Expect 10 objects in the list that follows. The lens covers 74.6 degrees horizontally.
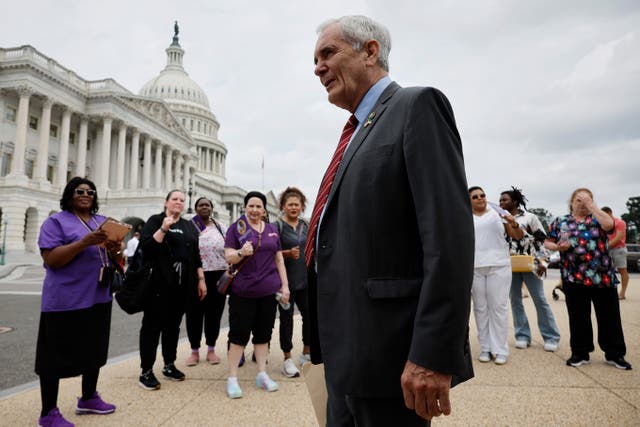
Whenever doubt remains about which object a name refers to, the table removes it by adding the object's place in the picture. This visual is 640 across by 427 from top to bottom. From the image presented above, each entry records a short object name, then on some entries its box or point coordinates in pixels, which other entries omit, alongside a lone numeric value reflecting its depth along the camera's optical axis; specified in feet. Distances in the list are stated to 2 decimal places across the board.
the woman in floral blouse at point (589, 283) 16.20
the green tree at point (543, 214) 333.13
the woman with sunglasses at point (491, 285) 17.51
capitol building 123.65
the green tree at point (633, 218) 227.61
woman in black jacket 15.19
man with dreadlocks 19.54
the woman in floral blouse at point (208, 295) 18.40
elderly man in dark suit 4.67
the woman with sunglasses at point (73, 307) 11.70
